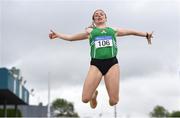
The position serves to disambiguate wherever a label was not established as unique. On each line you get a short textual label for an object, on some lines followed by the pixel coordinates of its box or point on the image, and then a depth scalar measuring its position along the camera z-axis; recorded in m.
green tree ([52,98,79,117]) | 127.44
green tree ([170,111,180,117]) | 101.69
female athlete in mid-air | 11.50
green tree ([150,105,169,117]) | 117.88
